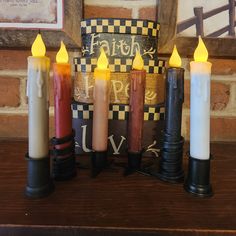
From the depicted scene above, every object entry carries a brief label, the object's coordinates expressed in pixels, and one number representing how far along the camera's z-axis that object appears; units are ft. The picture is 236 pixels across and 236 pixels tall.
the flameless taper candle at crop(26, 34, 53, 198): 1.35
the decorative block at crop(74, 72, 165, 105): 1.96
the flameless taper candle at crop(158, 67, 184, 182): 1.51
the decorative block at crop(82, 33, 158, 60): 1.98
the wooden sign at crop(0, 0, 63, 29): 2.40
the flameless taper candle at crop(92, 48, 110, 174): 1.71
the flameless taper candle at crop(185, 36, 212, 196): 1.40
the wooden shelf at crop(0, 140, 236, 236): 1.16
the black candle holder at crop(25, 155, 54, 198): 1.40
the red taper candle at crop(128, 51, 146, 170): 1.68
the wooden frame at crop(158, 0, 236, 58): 2.43
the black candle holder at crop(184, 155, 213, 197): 1.44
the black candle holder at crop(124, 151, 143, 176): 1.77
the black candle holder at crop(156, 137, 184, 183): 1.59
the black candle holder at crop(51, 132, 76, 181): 1.60
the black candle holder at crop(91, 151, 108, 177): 1.76
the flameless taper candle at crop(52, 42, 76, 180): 1.56
